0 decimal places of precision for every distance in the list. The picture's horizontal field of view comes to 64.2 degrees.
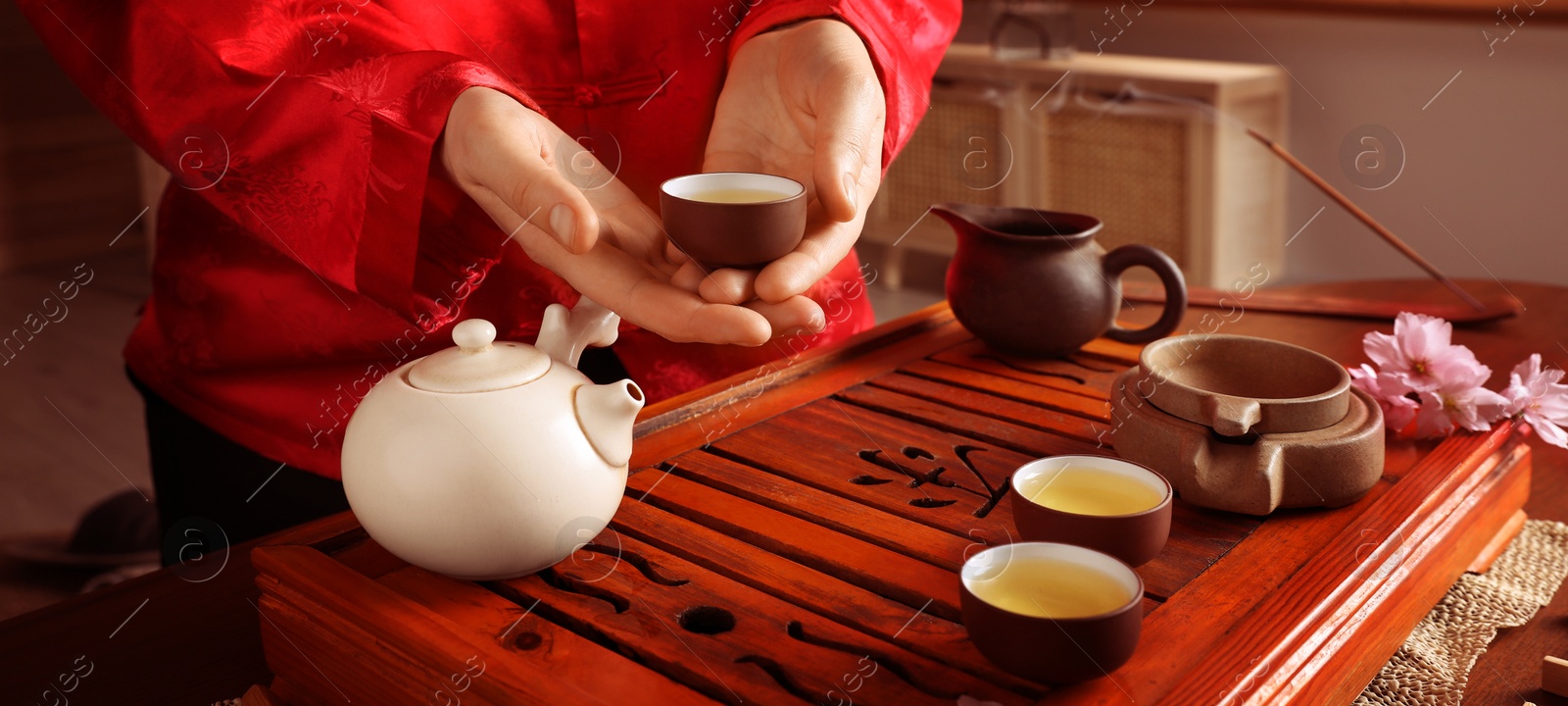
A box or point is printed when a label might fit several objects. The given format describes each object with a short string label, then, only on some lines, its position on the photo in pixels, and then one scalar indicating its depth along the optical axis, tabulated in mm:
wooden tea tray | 849
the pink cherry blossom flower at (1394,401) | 1250
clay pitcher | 1438
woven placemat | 984
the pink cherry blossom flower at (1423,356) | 1253
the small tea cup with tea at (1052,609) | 786
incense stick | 1760
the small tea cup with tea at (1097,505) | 912
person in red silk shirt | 1164
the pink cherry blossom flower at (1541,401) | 1253
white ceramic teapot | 908
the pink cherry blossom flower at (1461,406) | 1235
